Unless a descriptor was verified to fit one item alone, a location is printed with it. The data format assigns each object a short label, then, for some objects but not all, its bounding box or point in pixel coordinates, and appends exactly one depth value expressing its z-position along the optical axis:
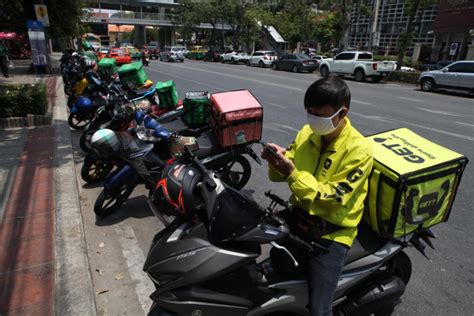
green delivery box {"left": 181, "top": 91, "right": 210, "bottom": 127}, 4.97
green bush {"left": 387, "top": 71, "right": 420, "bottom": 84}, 20.70
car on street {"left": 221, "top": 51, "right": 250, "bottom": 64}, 37.63
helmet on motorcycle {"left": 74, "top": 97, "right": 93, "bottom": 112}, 6.65
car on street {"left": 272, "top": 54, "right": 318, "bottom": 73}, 27.08
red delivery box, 4.10
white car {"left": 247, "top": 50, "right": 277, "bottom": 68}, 32.81
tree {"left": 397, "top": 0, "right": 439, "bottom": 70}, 20.69
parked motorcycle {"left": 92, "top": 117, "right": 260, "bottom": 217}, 3.82
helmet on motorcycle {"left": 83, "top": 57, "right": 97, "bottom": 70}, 8.44
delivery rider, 1.88
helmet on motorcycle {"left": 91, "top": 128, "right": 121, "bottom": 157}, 3.72
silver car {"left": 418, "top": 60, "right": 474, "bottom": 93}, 15.79
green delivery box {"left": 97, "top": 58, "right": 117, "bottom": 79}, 8.80
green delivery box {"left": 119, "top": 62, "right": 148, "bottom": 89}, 7.05
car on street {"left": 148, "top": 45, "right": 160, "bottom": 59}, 45.43
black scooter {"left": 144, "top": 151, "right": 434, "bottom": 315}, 1.86
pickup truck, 20.86
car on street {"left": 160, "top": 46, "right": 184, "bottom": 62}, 37.50
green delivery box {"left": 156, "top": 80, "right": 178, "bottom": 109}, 6.03
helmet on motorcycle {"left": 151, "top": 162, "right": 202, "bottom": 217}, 1.89
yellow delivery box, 2.05
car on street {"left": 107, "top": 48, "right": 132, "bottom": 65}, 26.36
